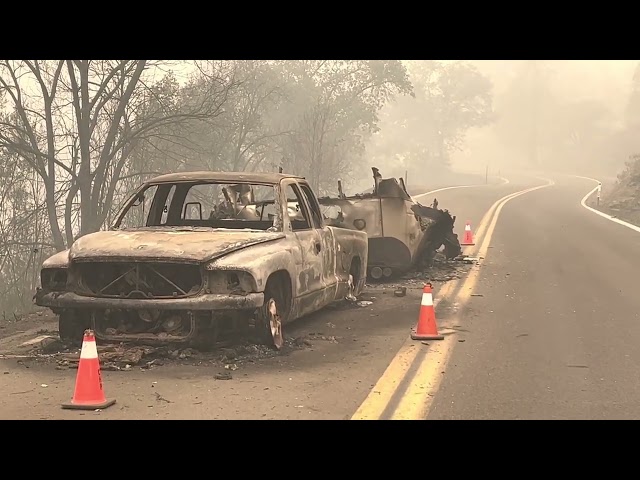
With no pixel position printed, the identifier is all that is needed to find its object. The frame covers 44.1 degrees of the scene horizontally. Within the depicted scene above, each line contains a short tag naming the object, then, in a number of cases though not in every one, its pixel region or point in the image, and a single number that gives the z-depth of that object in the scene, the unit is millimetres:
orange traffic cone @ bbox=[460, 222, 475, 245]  18828
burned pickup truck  6781
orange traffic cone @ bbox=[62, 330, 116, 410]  5469
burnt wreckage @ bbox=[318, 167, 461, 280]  12148
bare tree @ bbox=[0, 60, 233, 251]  22688
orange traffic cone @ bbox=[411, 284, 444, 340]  8070
